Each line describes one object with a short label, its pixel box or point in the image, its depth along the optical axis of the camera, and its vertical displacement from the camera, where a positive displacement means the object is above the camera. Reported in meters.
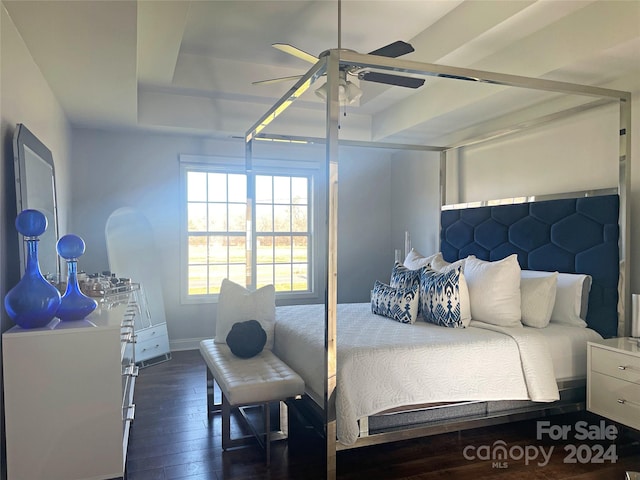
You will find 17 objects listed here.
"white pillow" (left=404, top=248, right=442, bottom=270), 4.40 -0.32
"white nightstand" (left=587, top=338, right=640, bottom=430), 2.65 -0.92
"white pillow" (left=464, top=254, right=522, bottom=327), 3.22 -0.47
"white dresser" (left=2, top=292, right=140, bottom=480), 2.13 -0.82
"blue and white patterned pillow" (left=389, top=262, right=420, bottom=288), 3.54 -0.40
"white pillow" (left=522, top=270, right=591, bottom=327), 3.25 -0.52
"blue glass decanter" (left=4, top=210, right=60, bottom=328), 2.13 -0.29
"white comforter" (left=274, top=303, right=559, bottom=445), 2.49 -0.81
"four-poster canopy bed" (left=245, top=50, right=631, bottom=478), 2.42 -0.27
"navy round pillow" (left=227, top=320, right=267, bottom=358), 3.15 -0.77
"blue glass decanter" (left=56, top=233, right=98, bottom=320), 2.37 -0.33
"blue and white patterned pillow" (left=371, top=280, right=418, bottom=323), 3.38 -0.57
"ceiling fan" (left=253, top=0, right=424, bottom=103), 2.84 +1.06
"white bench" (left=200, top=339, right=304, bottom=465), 2.62 -0.91
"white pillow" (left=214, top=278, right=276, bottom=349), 3.46 -0.61
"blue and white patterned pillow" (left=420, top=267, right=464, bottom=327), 3.24 -0.51
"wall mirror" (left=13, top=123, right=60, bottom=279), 2.42 +0.27
